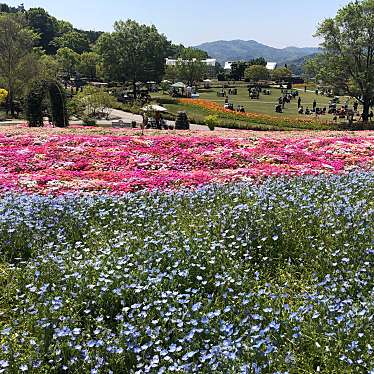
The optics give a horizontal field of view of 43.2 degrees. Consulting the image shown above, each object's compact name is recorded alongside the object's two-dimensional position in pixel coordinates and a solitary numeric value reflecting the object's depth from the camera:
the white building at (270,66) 153.12
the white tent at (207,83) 101.55
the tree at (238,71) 124.12
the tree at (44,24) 143.88
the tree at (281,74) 120.31
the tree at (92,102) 44.78
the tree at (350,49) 42.84
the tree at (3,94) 47.38
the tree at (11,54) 50.31
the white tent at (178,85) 76.50
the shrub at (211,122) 34.51
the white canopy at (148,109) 34.42
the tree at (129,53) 74.75
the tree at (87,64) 106.25
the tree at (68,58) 105.88
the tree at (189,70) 93.19
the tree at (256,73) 107.12
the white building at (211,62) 158.62
